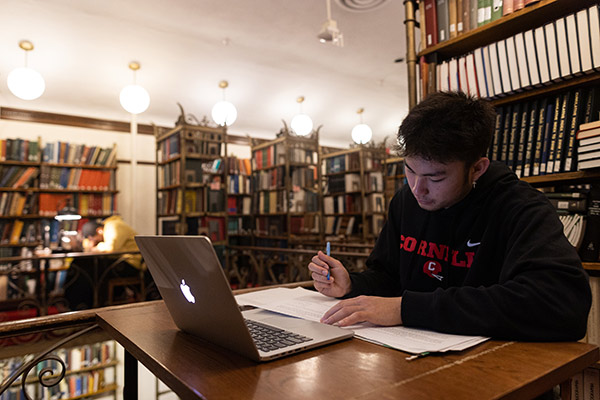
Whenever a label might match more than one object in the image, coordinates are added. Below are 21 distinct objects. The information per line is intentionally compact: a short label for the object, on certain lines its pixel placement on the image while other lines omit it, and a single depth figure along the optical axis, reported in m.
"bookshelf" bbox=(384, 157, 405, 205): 6.37
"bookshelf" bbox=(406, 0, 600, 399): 1.49
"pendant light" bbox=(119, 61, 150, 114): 4.82
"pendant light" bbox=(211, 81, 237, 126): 5.42
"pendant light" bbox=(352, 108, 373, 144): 6.70
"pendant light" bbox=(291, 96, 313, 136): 5.84
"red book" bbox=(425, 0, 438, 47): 1.94
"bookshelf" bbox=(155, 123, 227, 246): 5.18
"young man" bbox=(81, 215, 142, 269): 4.41
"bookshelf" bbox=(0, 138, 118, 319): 5.42
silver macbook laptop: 0.56
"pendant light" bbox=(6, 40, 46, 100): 4.50
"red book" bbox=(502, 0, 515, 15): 1.66
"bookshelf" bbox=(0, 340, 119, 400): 1.96
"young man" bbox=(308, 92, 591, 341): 0.68
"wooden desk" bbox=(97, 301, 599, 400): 0.46
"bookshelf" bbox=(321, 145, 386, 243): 6.14
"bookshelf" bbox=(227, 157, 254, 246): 6.62
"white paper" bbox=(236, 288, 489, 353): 0.62
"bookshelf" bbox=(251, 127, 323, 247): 5.83
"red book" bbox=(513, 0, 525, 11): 1.62
